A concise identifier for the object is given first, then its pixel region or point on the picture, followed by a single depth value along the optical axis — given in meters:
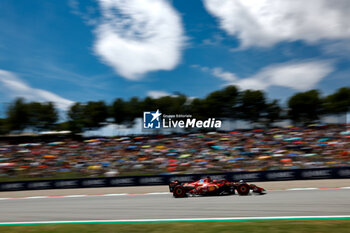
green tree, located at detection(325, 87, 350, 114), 32.19
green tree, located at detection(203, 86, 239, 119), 33.56
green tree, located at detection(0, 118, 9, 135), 34.94
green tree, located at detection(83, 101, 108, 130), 35.05
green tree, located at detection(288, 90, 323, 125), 33.12
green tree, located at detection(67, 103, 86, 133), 33.81
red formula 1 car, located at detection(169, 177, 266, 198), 10.95
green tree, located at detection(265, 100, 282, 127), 33.03
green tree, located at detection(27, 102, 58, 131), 36.25
